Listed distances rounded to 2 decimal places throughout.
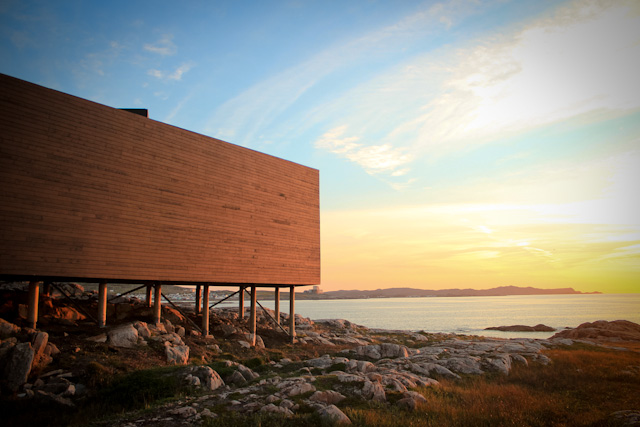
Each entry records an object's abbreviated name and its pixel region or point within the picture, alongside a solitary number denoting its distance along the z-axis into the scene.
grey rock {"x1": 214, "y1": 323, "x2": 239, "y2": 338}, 27.76
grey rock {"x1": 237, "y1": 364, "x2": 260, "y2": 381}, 17.01
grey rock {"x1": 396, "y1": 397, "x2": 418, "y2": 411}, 12.24
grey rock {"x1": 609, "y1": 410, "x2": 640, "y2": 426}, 11.02
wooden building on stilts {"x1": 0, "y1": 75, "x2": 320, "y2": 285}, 16.88
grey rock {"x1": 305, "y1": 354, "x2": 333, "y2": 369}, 19.59
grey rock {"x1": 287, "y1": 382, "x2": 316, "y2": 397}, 13.38
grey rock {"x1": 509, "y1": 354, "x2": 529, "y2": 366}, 20.52
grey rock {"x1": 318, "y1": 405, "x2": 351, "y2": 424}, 10.80
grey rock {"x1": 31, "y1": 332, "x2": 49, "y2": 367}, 14.93
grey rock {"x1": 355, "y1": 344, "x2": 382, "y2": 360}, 23.45
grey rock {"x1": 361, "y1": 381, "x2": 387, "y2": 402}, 13.14
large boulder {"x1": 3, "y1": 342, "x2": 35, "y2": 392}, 13.54
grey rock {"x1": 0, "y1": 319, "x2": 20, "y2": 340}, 16.08
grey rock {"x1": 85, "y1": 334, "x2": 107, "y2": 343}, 18.38
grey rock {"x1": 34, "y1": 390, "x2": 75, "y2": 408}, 12.73
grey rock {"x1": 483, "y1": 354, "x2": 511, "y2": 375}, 18.62
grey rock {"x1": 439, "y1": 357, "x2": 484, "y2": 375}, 18.50
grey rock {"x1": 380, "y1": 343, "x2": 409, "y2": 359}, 23.73
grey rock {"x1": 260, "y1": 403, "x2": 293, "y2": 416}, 11.42
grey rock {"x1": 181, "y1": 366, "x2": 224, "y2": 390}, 15.01
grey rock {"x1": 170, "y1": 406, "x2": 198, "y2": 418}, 11.45
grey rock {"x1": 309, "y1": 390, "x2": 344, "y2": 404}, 12.85
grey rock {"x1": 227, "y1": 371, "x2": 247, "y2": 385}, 16.15
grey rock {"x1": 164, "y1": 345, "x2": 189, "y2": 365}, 18.82
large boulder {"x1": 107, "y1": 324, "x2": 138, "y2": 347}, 18.89
